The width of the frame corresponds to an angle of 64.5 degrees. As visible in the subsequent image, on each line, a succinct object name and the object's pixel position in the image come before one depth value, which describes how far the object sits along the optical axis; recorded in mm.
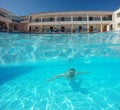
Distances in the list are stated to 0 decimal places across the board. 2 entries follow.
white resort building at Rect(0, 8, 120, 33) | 22065
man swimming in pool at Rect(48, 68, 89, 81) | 4363
